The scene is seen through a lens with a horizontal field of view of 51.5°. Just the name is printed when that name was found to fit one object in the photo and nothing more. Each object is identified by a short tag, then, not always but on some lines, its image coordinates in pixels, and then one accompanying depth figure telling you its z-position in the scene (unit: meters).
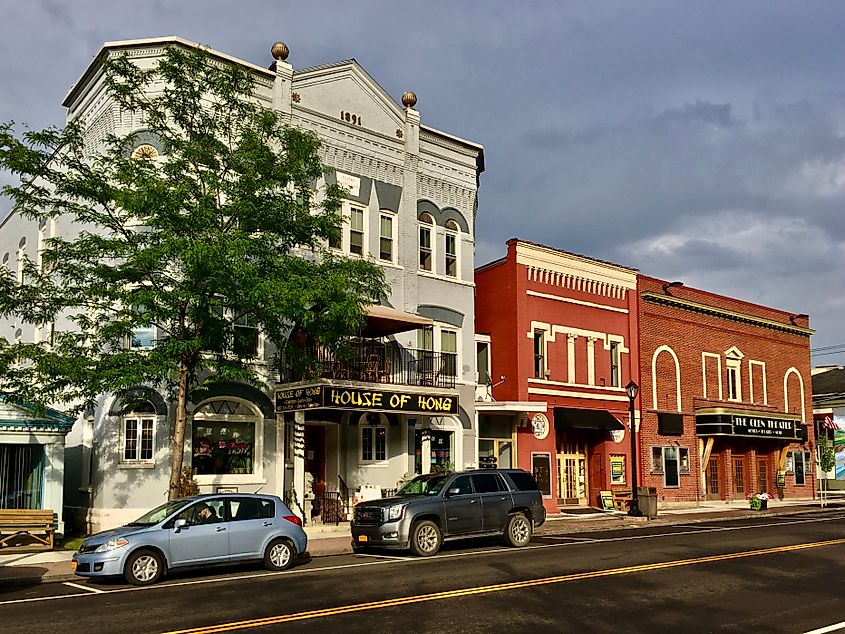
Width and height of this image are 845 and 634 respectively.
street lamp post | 29.33
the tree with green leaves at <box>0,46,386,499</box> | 17.72
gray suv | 17.92
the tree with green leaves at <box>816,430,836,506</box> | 48.59
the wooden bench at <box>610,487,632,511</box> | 33.12
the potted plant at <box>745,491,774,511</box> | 33.88
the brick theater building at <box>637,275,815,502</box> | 36.81
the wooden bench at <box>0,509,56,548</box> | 19.14
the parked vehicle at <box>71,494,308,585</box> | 14.25
